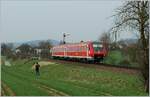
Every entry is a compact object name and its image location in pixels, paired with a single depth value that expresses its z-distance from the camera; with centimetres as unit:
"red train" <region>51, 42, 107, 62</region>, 4872
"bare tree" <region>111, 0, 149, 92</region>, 3606
